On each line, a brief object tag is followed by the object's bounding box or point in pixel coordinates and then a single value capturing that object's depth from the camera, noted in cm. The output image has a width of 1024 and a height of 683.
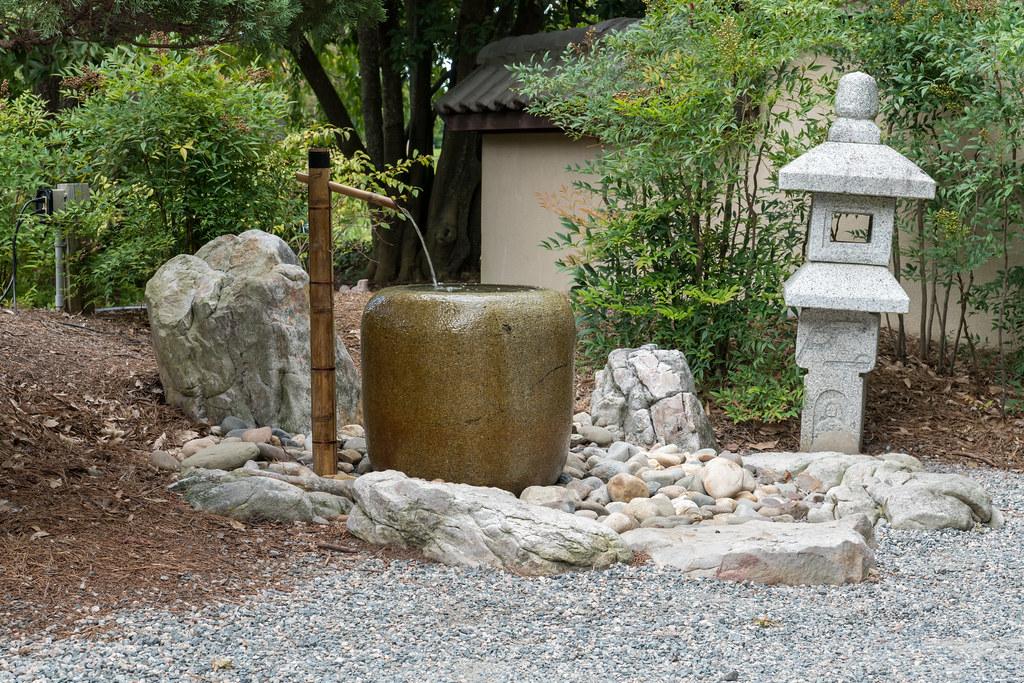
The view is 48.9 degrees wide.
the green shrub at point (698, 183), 652
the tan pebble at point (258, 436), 585
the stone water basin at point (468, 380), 486
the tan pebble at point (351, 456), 567
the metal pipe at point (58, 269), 852
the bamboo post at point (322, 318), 518
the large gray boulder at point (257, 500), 468
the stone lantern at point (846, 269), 610
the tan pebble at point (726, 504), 510
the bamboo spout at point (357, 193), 521
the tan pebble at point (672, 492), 527
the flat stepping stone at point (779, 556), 421
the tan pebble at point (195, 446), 562
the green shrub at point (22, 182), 855
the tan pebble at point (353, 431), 625
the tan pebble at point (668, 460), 578
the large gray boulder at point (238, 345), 618
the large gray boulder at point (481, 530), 421
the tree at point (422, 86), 1180
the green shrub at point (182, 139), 841
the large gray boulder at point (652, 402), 620
